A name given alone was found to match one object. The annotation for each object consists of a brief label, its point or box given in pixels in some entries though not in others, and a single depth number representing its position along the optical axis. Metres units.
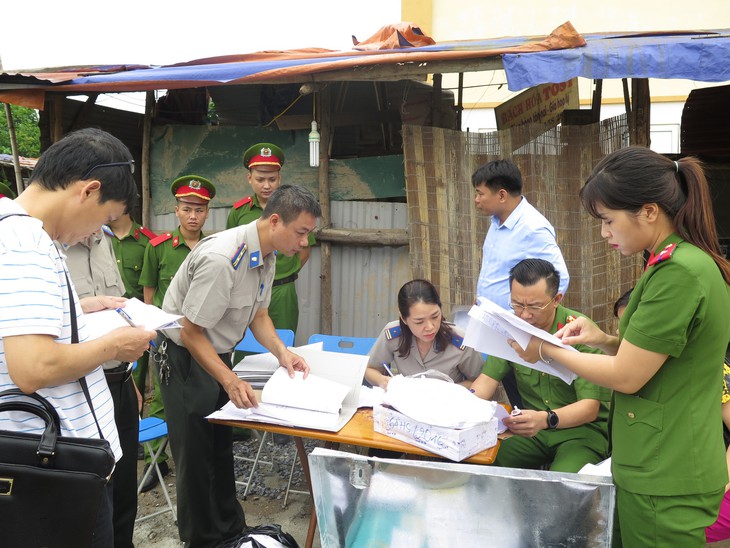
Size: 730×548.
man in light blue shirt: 3.46
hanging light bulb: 4.76
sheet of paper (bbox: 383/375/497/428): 2.22
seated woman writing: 3.12
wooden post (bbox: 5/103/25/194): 5.44
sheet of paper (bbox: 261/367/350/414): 2.52
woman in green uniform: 1.50
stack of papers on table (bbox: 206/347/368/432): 2.49
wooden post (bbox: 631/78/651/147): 4.41
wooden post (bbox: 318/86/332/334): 4.93
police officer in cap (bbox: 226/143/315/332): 4.52
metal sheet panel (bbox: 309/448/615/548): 1.52
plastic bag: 2.45
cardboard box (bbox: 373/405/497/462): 2.18
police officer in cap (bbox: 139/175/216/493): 4.40
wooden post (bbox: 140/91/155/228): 5.28
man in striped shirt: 1.40
